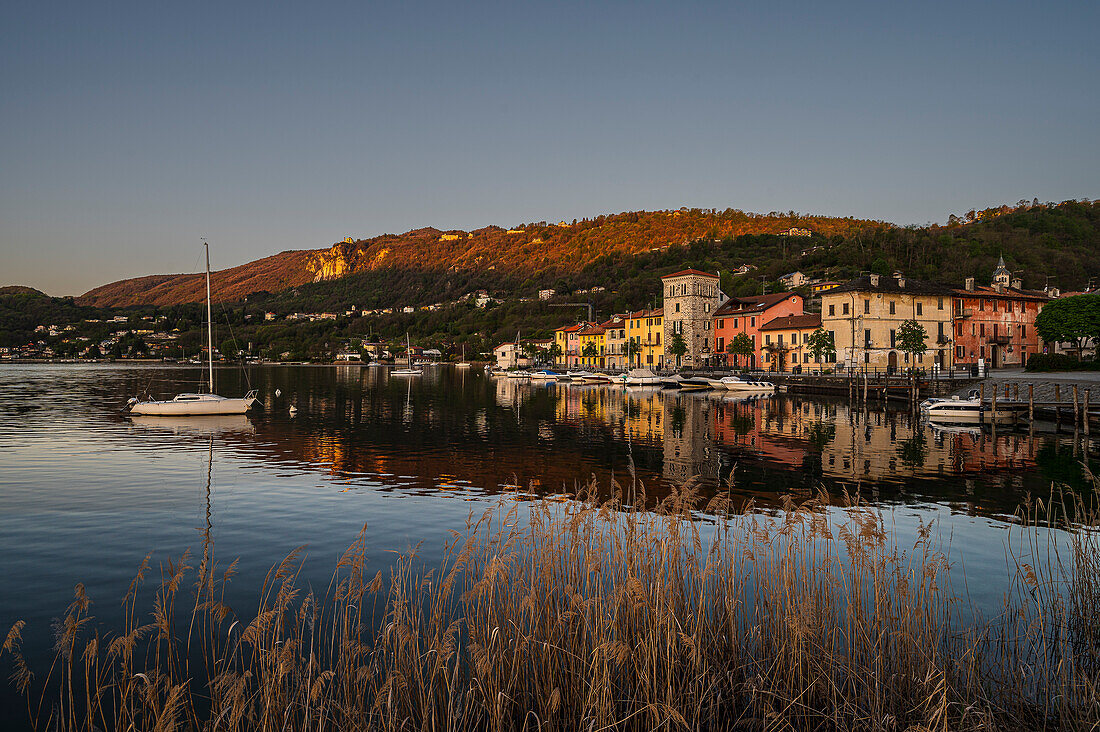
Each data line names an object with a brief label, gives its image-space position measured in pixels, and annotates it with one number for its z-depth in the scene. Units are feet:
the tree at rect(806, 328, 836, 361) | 239.71
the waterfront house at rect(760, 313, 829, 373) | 264.93
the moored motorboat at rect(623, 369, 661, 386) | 260.42
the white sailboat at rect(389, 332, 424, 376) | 360.77
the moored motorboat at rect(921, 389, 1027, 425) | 126.41
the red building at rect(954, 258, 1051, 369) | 261.44
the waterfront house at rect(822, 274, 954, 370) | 246.06
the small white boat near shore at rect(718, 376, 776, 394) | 210.38
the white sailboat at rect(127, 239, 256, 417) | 135.33
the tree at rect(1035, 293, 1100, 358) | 211.61
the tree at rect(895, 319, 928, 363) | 225.15
